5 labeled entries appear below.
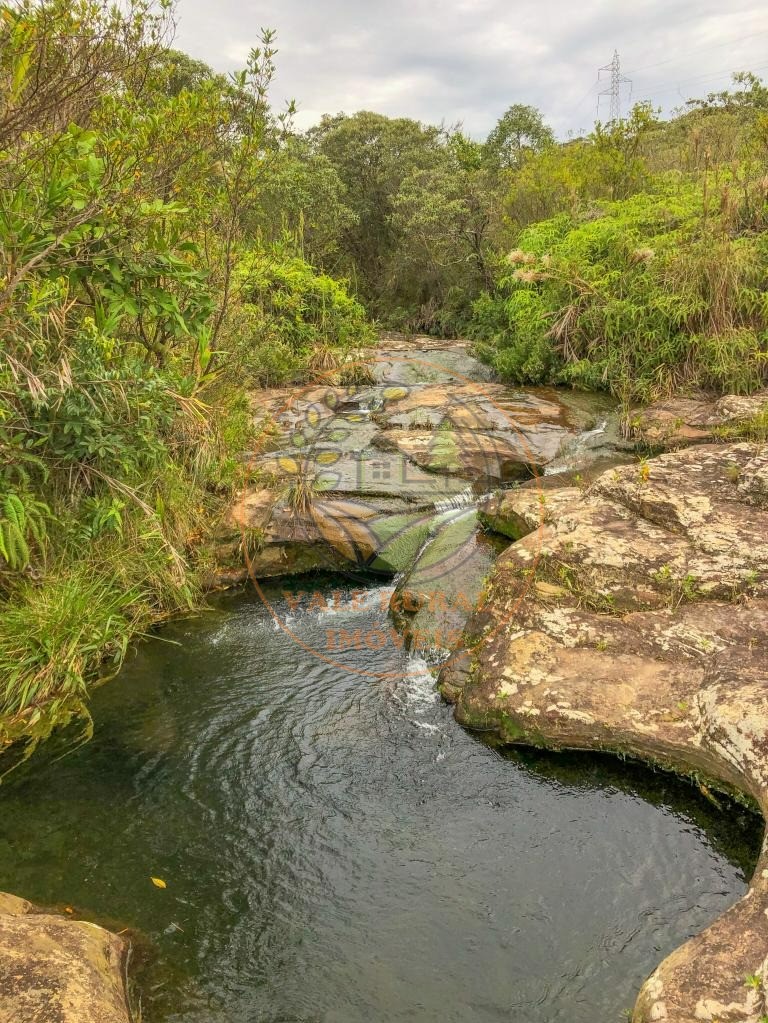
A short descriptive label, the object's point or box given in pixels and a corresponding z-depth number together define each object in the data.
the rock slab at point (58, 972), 2.17
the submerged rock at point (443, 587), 4.80
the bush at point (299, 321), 9.33
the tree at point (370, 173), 18.45
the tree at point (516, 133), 18.27
